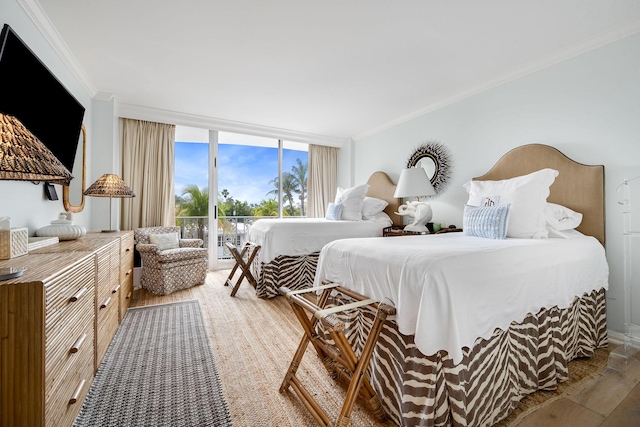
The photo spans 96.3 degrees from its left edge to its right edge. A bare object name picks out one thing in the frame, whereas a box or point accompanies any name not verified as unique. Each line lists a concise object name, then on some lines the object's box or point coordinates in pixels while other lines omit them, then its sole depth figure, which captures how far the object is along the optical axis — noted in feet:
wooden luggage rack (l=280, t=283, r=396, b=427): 4.21
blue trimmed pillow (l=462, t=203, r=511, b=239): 6.98
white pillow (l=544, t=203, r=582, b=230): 7.40
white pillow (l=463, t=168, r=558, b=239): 6.92
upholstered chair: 11.19
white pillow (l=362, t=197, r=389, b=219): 14.21
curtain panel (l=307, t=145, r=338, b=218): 17.93
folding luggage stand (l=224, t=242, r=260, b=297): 11.43
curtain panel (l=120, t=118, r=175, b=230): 13.10
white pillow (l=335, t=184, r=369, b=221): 13.65
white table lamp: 11.25
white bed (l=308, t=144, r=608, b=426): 4.18
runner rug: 4.74
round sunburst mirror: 11.78
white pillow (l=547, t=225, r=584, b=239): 6.96
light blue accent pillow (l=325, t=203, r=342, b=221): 13.70
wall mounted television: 5.02
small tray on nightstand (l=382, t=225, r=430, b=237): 11.55
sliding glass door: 15.21
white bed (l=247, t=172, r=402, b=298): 11.13
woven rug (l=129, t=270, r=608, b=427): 4.83
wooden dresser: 3.27
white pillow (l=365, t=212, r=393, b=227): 13.71
